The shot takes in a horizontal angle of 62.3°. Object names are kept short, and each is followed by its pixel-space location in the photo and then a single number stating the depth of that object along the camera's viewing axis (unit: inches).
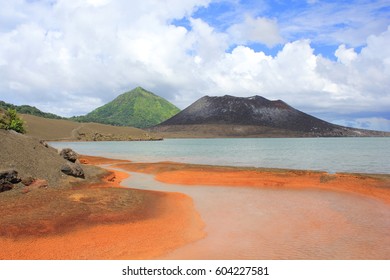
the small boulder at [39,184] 737.9
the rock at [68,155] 1118.3
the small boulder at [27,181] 726.9
